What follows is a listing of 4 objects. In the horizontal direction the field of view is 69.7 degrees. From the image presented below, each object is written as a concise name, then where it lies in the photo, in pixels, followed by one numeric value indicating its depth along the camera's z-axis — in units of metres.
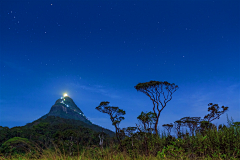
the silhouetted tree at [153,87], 25.58
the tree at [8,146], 23.06
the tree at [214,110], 32.84
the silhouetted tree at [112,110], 29.71
